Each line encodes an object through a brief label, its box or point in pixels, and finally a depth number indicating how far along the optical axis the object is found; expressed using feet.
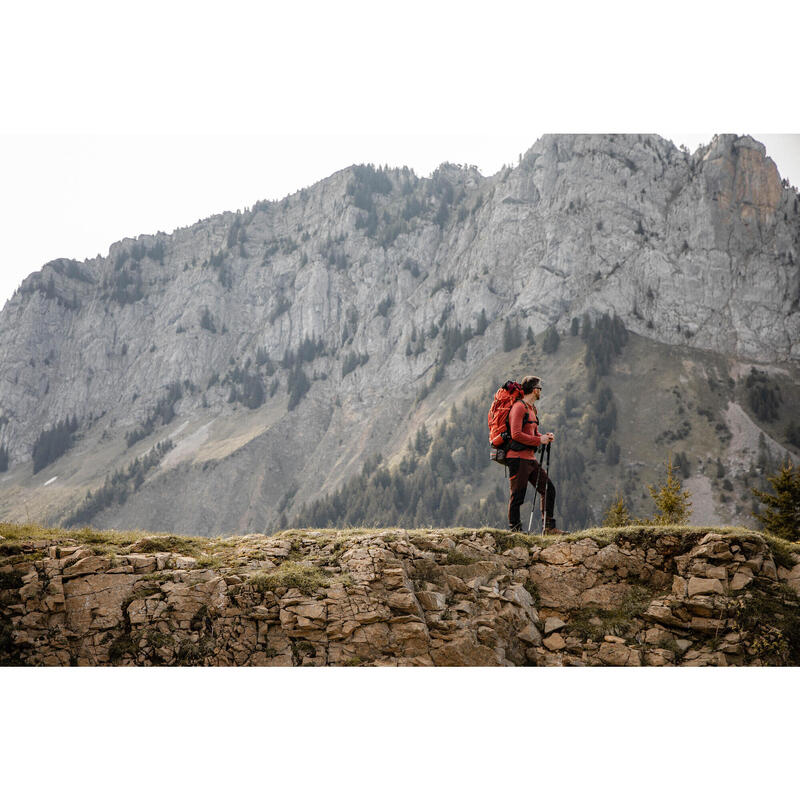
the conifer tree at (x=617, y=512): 113.97
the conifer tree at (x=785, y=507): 101.81
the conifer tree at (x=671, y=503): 103.36
